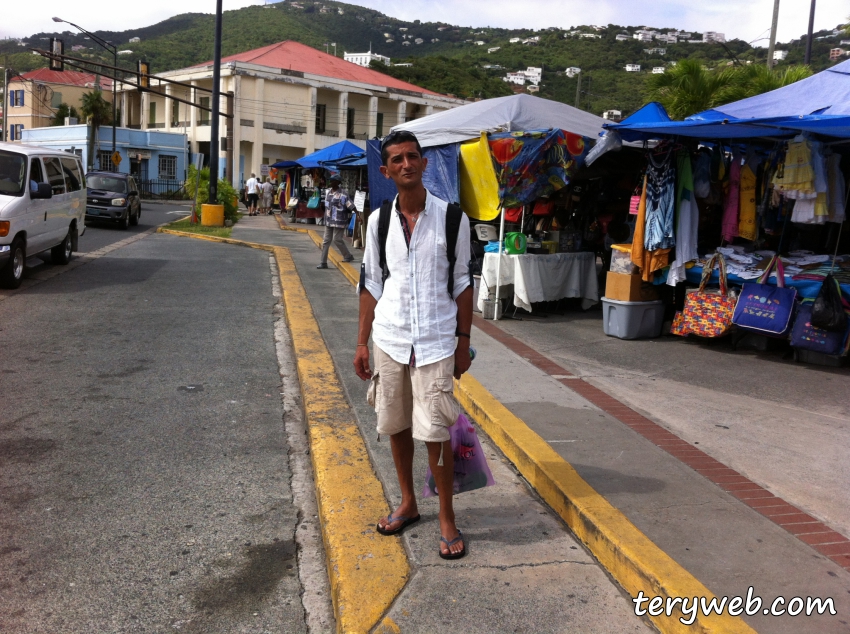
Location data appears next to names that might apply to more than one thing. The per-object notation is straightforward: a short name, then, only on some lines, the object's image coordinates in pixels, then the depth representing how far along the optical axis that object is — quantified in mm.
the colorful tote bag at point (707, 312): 8367
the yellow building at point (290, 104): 47469
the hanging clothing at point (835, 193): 8281
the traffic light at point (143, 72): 25114
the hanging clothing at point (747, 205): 8844
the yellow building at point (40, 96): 69062
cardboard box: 8977
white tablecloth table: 9922
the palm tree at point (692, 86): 19750
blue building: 53469
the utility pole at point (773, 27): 20922
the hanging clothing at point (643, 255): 8859
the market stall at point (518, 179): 9617
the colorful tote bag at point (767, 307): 7848
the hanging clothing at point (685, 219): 8727
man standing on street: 3395
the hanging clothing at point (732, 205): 8922
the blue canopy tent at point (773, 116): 7168
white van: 10344
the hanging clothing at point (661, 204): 8648
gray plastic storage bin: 8969
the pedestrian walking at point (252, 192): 33469
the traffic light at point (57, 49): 22742
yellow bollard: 22703
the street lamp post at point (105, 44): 26034
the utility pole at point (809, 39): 20516
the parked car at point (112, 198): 22031
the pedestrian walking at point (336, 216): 14078
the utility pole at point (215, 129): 22469
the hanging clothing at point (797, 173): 8062
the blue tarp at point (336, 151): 21938
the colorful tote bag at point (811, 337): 7559
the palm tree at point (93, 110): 52781
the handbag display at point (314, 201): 25972
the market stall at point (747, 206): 7945
